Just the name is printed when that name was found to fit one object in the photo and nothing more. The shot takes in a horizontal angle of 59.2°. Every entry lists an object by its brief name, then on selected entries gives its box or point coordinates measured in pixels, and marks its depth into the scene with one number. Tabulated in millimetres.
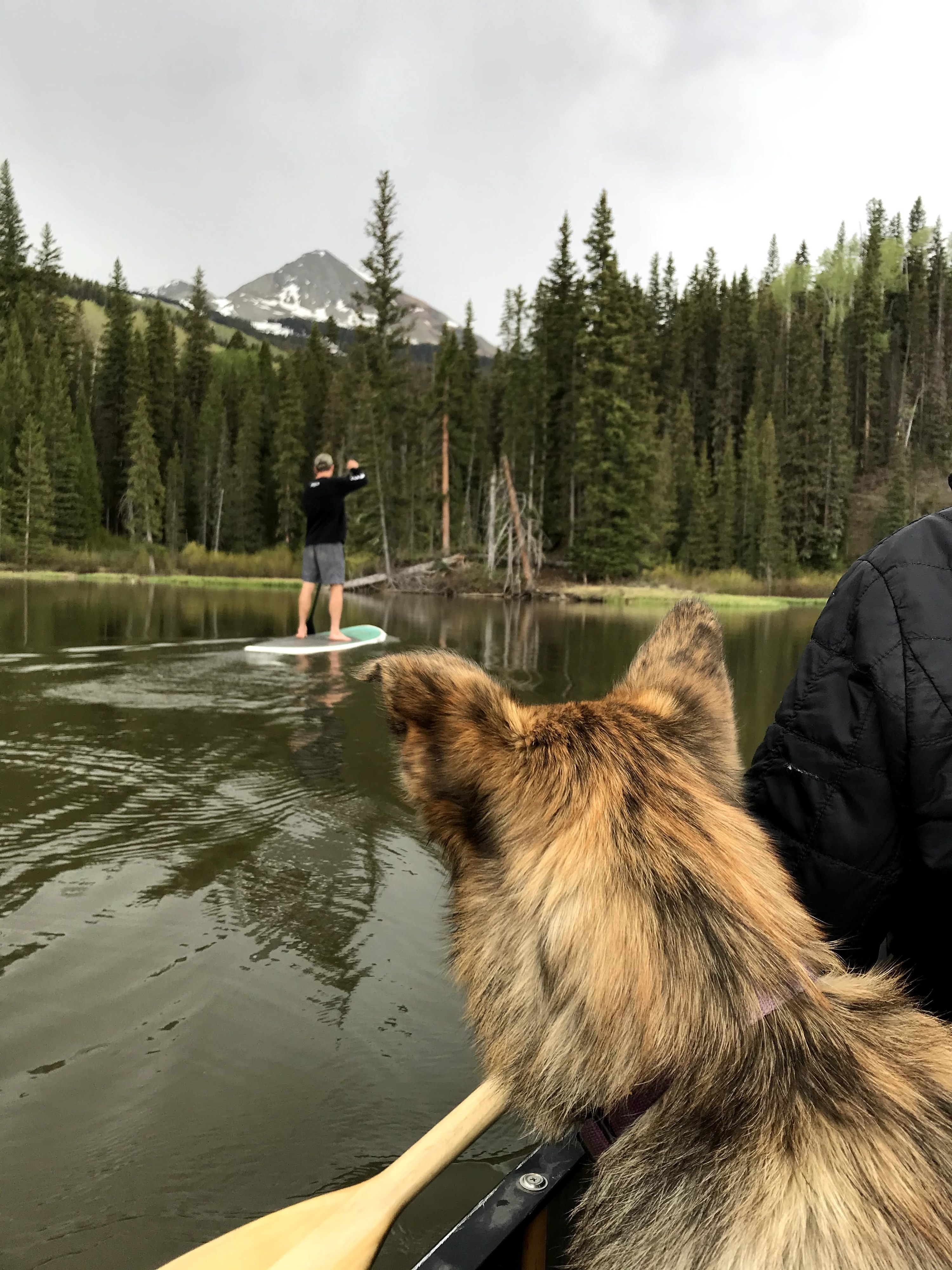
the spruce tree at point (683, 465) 59906
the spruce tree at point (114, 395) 69312
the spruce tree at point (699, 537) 56500
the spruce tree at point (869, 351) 78875
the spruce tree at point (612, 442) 42750
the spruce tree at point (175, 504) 62062
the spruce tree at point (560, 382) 48031
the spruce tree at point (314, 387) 67688
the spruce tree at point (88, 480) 59906
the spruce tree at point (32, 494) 51625
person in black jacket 1406
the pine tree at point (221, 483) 63219
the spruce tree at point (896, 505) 58344
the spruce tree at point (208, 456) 64625
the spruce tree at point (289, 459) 60188
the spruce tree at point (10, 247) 68500
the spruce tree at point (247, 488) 62969
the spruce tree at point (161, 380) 69000
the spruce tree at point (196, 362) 71812
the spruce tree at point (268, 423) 65500
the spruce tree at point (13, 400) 56344
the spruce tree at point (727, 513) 57594
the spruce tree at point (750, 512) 58562
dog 1016
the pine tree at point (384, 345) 46500
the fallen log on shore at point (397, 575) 43938
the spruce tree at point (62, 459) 57156
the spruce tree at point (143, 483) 57969
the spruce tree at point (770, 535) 56500
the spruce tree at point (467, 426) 49406
